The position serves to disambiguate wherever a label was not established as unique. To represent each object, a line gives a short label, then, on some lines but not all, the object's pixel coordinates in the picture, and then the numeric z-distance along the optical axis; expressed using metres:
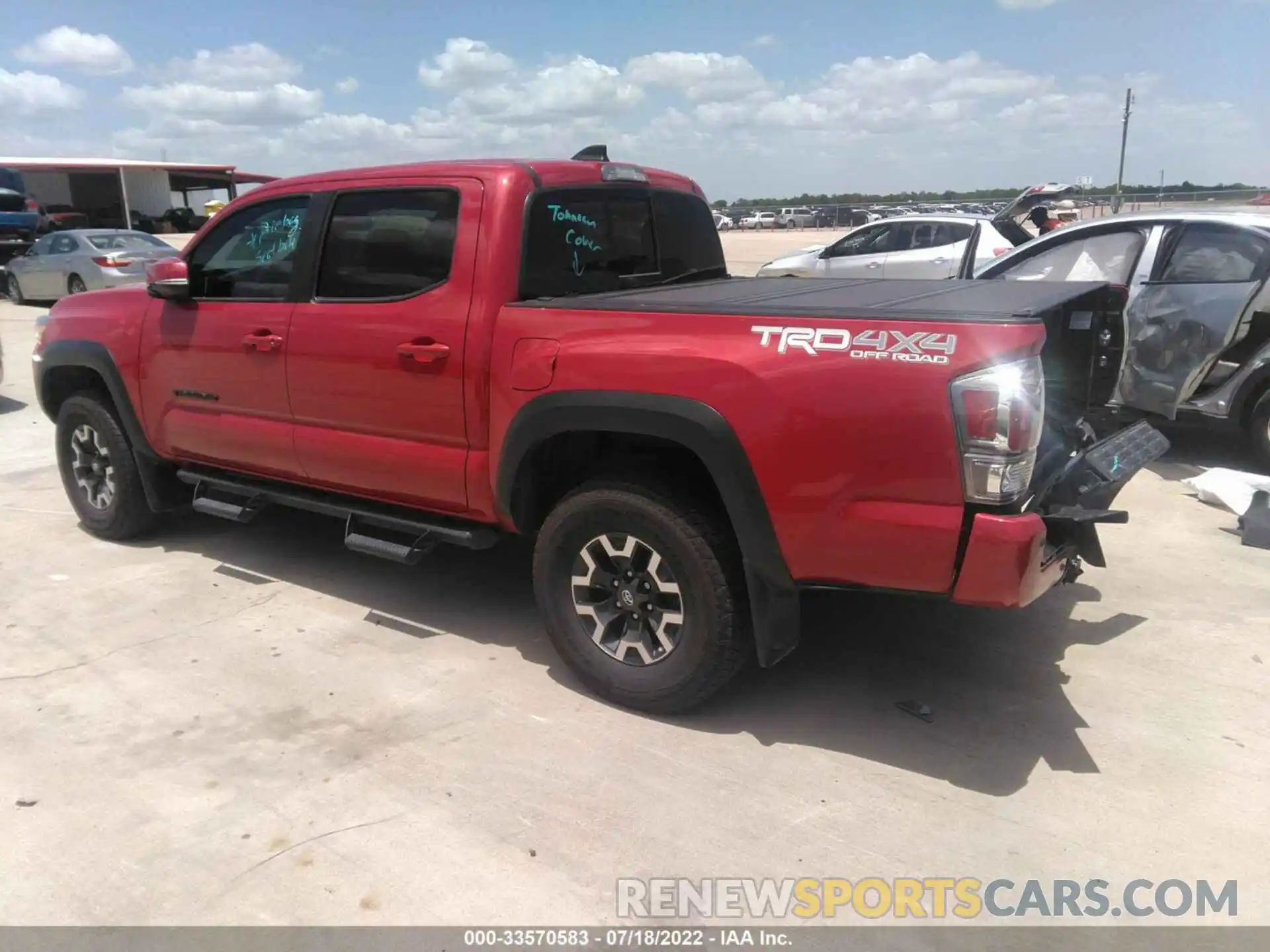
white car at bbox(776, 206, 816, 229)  56.44
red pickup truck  2.95
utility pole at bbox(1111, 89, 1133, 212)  56.06
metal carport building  42.75
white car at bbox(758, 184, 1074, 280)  12.57
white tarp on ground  5.83
